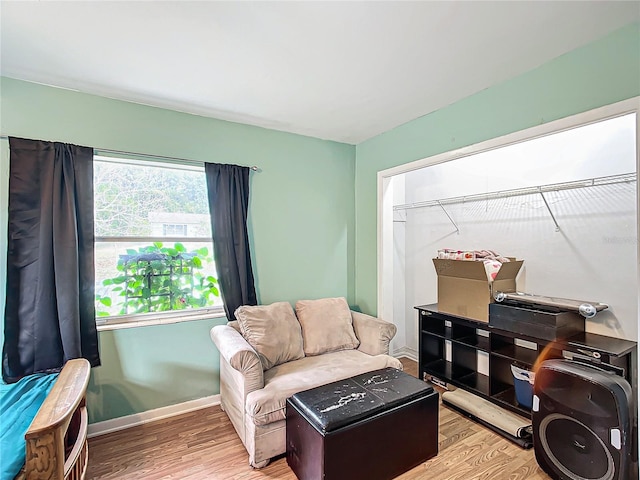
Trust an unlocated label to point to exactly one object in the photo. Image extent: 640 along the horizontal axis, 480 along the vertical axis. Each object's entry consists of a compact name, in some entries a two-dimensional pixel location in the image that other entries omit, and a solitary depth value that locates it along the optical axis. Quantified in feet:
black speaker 5.11
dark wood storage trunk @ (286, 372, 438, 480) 5.55
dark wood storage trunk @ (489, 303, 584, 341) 7.00
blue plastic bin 7.84
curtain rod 7.75
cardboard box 8.47
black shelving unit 6.55
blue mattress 4.09
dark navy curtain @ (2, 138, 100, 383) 6.86
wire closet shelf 7.44
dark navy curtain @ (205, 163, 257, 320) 9.00
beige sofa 6.63
